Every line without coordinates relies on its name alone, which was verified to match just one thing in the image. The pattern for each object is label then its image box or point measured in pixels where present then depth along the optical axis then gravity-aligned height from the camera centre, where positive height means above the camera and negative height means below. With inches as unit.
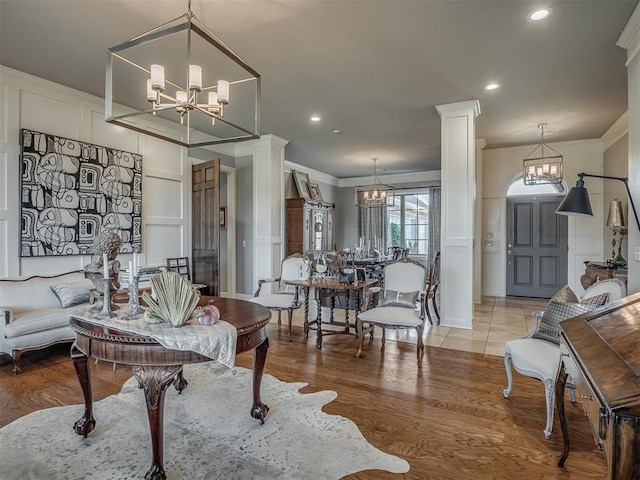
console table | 156.0 -15.7
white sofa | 125.3 -29.2
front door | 266.5 -5.2
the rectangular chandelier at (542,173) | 214.2 +42.4
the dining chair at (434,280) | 169.0 -20.9
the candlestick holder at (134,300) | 76.9 -14.1
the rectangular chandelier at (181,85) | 89.6 +70.6
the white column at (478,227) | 245.1 +9.2
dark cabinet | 298.7 +12.9
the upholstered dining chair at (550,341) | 84.7 -29.2
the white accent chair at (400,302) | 131.9 -27.6
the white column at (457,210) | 179.6 +15.5
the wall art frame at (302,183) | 321.2 +53.1
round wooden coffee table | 64.6 -22.7
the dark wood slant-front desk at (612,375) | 34.9 -16.5
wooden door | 207.0 +9.1
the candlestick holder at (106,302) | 77.2 -14.8
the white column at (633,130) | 108.4 +35.9
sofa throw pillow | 146.9 -23.8
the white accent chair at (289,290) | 161.6 -27.6
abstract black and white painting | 147.0 +20.4
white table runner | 64.2 -18.6
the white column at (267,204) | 243.8 +24.7
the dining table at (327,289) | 146.8 -22.9
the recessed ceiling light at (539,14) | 105.3 +70.3
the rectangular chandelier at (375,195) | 315.6 +41.3
